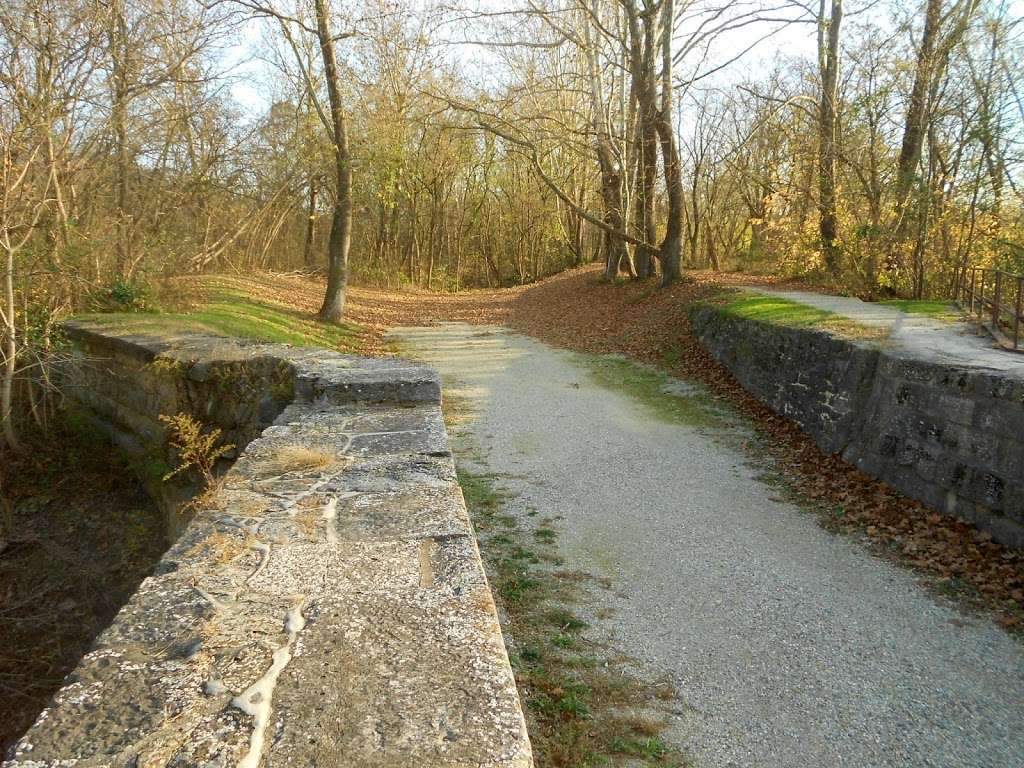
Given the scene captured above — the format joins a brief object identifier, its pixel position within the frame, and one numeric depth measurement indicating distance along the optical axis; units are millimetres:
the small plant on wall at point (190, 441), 4098
